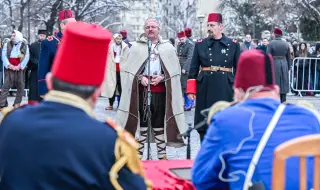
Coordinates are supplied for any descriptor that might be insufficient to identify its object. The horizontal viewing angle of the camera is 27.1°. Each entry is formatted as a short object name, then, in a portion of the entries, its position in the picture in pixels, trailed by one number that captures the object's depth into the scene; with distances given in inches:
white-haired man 319.0
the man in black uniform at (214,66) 315.9
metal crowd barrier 771.4
